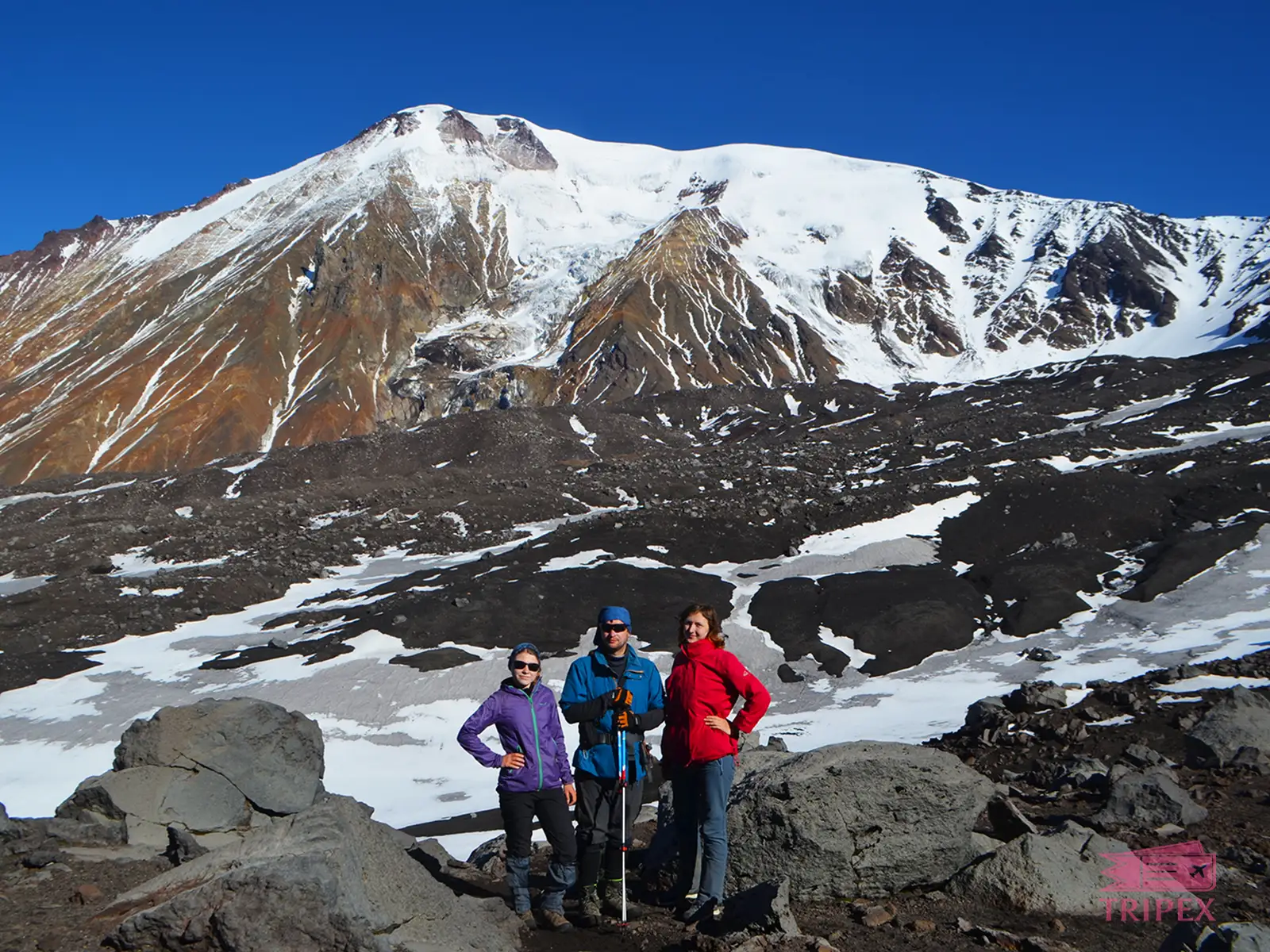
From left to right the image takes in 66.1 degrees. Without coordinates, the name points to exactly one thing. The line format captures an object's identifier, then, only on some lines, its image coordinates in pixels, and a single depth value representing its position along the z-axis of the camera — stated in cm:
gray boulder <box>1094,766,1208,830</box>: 1029
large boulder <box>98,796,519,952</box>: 633
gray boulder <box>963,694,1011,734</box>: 1801
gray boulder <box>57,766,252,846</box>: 1123
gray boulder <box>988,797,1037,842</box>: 958
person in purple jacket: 793
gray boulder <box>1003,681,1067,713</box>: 1888
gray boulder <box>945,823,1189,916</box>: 791
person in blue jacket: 786
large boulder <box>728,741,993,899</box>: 836
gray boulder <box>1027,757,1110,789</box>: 1243
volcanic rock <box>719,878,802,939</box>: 720
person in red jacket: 760
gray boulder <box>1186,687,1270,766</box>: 1276
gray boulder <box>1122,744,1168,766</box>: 1361
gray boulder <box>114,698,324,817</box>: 1243
